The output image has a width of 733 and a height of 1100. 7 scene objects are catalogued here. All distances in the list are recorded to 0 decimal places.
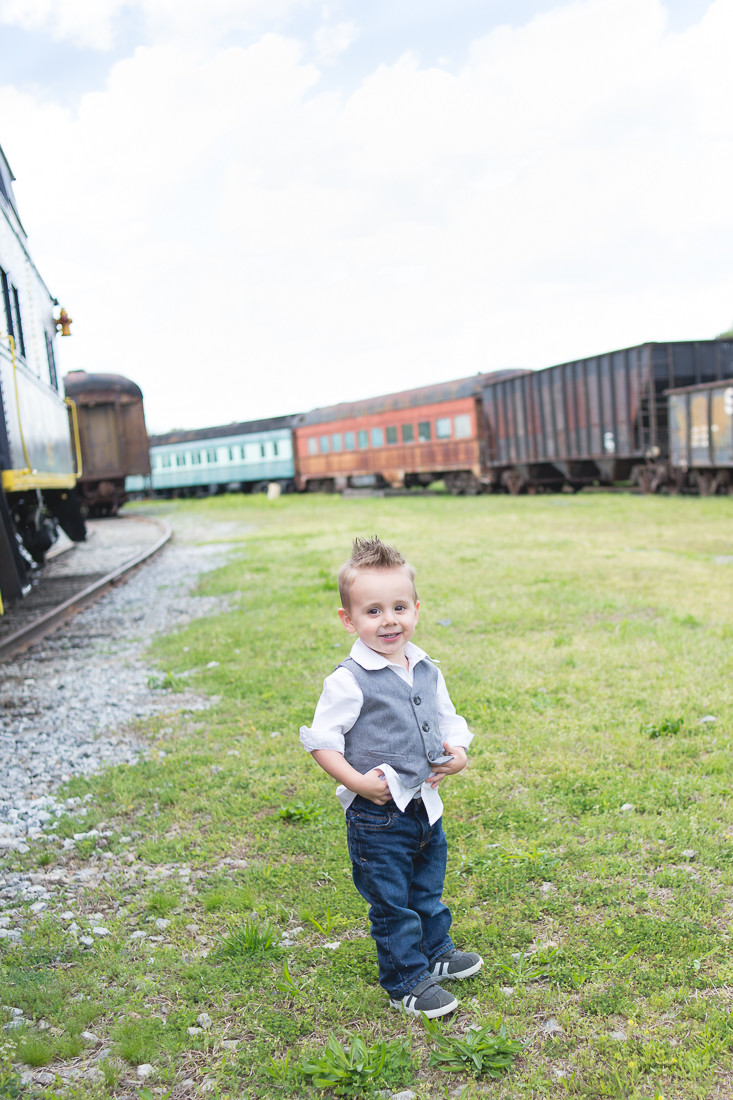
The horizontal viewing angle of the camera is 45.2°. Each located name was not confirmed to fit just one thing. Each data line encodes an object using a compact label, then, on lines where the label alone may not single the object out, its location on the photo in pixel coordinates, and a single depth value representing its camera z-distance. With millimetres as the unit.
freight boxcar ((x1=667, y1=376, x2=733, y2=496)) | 18734
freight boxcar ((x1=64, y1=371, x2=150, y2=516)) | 26641
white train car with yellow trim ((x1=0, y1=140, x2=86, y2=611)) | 7410
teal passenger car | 38781
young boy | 2574
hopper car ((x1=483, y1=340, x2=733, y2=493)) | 21328
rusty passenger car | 28922
